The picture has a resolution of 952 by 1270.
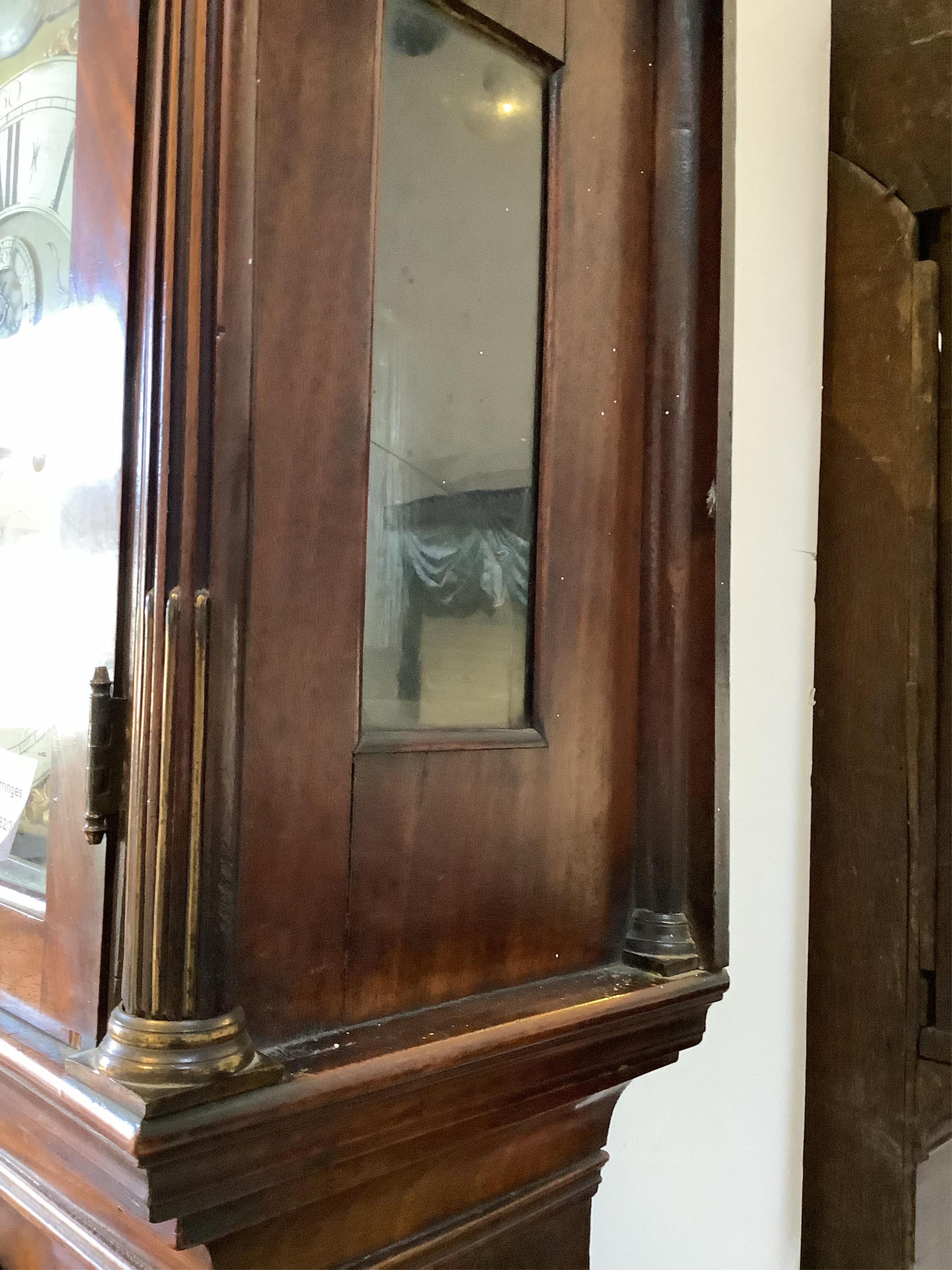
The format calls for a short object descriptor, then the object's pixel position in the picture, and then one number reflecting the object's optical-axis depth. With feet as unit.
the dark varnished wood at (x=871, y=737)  3.12
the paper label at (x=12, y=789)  1.83
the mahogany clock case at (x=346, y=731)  1.47
